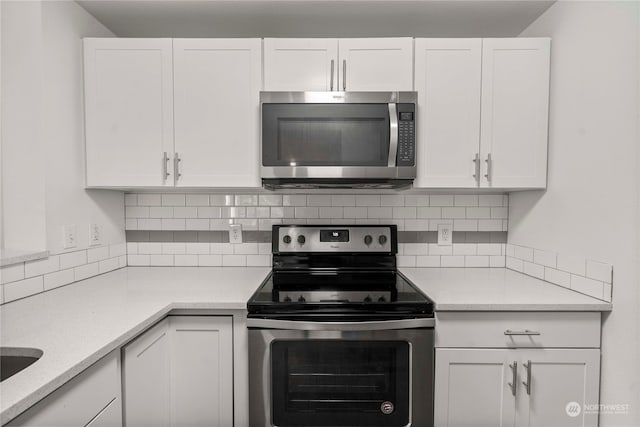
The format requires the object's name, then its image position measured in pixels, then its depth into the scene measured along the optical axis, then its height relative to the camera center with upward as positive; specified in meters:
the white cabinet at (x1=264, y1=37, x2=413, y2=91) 1.69 +0.67
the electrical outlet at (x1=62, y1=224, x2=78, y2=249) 1.60 -0.19
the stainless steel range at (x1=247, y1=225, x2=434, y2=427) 1.38 -0.66
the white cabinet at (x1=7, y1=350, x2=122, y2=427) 0.79 -0.53
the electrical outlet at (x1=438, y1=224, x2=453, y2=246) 2.08 -0.21
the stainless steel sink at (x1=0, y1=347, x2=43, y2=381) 0.93 -0.44
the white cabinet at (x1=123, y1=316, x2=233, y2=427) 1.42 -0.71
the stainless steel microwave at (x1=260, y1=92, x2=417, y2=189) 1.63 +0.30
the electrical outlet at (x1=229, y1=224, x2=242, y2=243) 2.07 -0.20
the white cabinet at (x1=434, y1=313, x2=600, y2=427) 1.38 -0.69
